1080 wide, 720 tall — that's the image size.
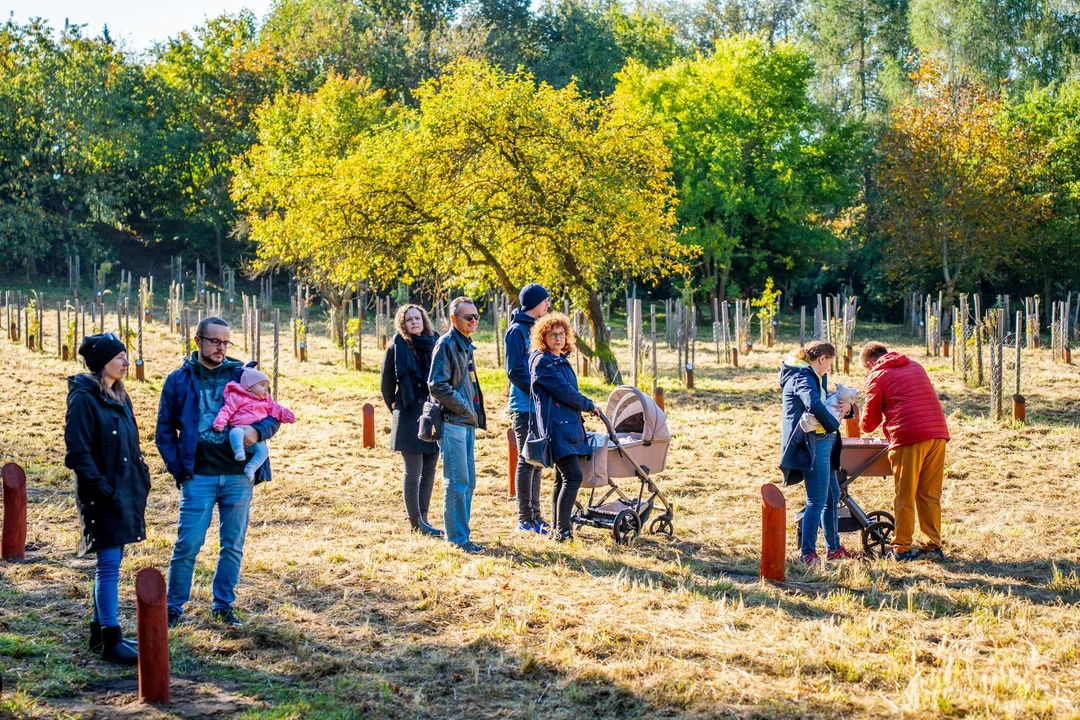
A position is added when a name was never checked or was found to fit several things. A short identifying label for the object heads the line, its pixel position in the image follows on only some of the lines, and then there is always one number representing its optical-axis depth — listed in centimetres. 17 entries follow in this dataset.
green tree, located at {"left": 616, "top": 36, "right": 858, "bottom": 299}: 3431
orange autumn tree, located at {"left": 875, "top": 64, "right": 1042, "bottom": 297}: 3152
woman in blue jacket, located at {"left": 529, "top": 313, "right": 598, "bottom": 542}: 754
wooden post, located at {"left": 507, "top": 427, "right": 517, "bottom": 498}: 1002
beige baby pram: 786
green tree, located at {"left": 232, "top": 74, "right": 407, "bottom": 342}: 1834
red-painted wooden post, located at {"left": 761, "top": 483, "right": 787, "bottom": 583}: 693
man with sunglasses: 745
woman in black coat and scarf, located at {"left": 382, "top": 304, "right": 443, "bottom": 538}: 806
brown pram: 780
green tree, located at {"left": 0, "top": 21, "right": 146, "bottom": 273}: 3950
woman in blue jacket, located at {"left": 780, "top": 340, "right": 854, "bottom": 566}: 730
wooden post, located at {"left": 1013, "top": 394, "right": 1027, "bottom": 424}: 1401
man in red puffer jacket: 762
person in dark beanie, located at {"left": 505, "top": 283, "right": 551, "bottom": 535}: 816
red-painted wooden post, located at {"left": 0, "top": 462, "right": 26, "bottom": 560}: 732
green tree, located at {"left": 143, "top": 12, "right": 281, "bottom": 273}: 4038
